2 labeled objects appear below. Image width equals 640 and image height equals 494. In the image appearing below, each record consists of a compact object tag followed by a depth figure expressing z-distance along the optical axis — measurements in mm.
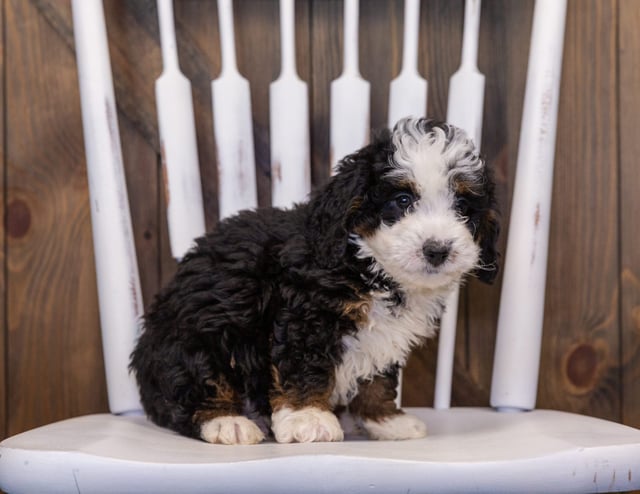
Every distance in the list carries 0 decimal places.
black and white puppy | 1219
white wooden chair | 918
